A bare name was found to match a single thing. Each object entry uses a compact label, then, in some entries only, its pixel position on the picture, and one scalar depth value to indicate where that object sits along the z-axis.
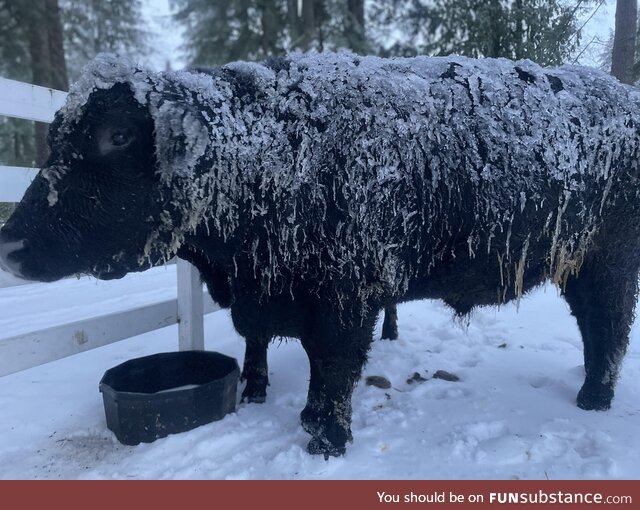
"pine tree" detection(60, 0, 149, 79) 11.64
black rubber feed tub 2.57
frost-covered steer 2.05
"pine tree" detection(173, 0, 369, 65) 11.82
